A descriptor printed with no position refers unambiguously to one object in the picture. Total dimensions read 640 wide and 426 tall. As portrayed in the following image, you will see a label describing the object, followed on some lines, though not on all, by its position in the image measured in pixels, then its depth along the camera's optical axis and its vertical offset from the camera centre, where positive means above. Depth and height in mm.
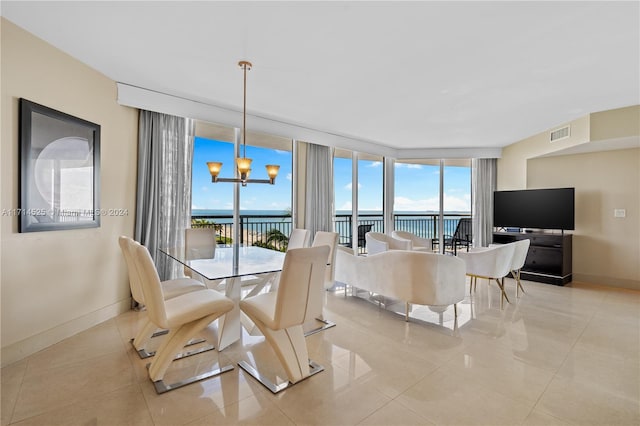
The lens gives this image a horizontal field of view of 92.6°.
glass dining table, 2430 -480
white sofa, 3131 -687
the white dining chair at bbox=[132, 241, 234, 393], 1997 -723
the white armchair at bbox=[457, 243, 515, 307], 3859 -619
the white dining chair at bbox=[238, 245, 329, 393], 2010 -707
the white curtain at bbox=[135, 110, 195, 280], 3717 +345
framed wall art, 2514 +357
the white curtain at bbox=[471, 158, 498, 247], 6746 +297
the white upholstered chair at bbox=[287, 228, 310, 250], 3957 -357
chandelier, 2869 +412
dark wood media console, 5059 -761
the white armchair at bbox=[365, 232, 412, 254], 4727 -498
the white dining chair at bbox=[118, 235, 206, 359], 2359 -705
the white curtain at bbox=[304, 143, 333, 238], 5453 +403
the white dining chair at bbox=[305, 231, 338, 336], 3244 -572
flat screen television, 5133 +105
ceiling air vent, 4861 +1322
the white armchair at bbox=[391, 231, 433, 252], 5846 -519
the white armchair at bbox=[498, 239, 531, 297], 4245 -581
